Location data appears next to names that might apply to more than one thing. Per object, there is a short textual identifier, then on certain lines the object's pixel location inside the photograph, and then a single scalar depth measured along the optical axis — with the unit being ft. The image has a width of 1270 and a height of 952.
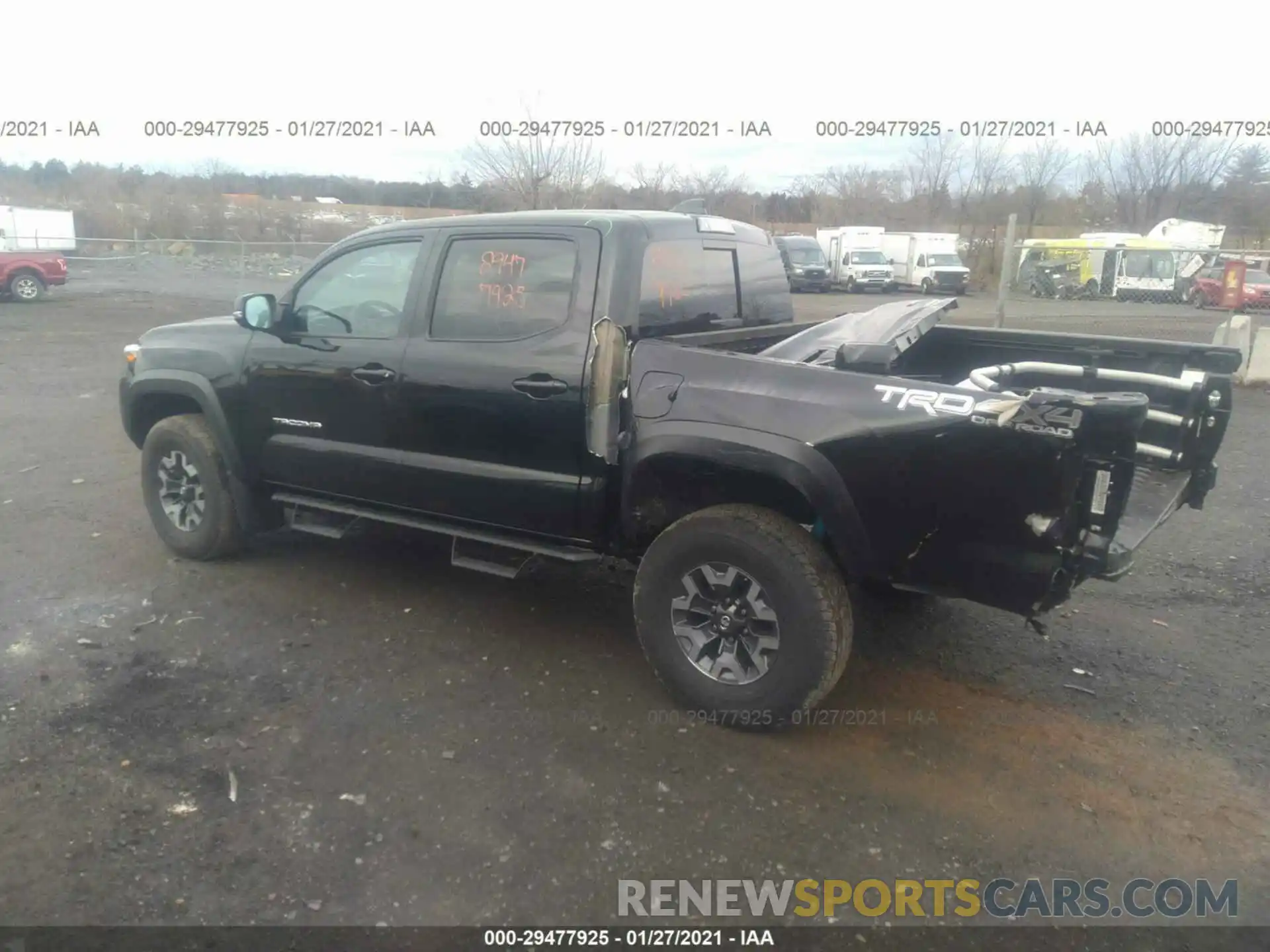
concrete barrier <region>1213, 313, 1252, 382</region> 37.45
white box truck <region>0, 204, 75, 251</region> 94.69
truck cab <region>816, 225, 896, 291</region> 113.29
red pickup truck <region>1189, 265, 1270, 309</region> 59.00
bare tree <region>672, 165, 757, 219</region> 103.71
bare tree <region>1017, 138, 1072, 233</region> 141.90
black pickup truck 10.45
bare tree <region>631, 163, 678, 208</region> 87.81
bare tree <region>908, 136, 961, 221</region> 153.17
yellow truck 78.79
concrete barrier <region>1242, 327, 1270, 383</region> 39.14
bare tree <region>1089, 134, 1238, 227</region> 129.08
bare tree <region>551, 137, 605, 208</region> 69.62
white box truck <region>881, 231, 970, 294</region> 112.27
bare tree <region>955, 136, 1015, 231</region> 145.89
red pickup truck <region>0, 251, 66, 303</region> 70.79
